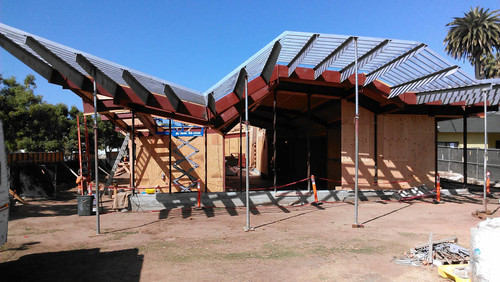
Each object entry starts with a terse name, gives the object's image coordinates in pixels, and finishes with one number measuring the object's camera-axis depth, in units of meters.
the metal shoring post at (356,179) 9.08
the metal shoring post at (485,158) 10.39
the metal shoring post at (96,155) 8.38
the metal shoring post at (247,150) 8.72
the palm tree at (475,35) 35.19
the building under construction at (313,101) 9.03
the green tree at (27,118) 16.64
